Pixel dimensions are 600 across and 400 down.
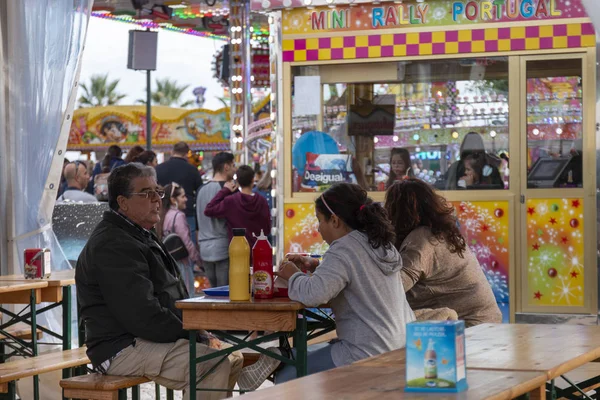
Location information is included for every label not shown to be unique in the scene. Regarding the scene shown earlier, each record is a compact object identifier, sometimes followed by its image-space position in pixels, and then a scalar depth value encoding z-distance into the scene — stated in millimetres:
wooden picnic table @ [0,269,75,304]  7862
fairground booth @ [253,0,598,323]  10701
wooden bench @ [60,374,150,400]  6027
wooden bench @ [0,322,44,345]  8860
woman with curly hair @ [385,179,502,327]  6848
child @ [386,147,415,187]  11211
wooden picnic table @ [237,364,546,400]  3679
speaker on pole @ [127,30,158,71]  22026
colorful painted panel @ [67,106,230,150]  38895
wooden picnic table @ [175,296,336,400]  5673
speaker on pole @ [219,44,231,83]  24543
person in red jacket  13062
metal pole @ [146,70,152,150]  24152
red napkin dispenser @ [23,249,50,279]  8060
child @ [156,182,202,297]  12521
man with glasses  6053
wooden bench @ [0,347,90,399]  6952
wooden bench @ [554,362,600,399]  5725
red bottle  5912
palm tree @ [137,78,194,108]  78954
